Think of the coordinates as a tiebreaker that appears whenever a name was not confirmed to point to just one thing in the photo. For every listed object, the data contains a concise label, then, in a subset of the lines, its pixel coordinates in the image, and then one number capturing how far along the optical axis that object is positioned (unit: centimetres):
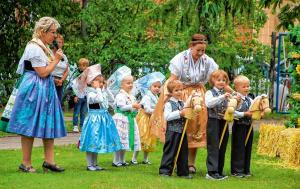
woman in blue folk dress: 1095
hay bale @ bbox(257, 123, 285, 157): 1441
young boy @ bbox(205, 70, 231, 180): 1096
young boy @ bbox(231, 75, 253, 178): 1145
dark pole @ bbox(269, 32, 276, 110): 2689
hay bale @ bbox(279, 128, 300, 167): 1200
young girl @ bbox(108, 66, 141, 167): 1269
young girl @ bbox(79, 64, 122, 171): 1159
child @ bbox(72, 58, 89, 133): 1844
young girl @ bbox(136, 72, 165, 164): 1310
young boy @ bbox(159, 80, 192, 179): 1105
